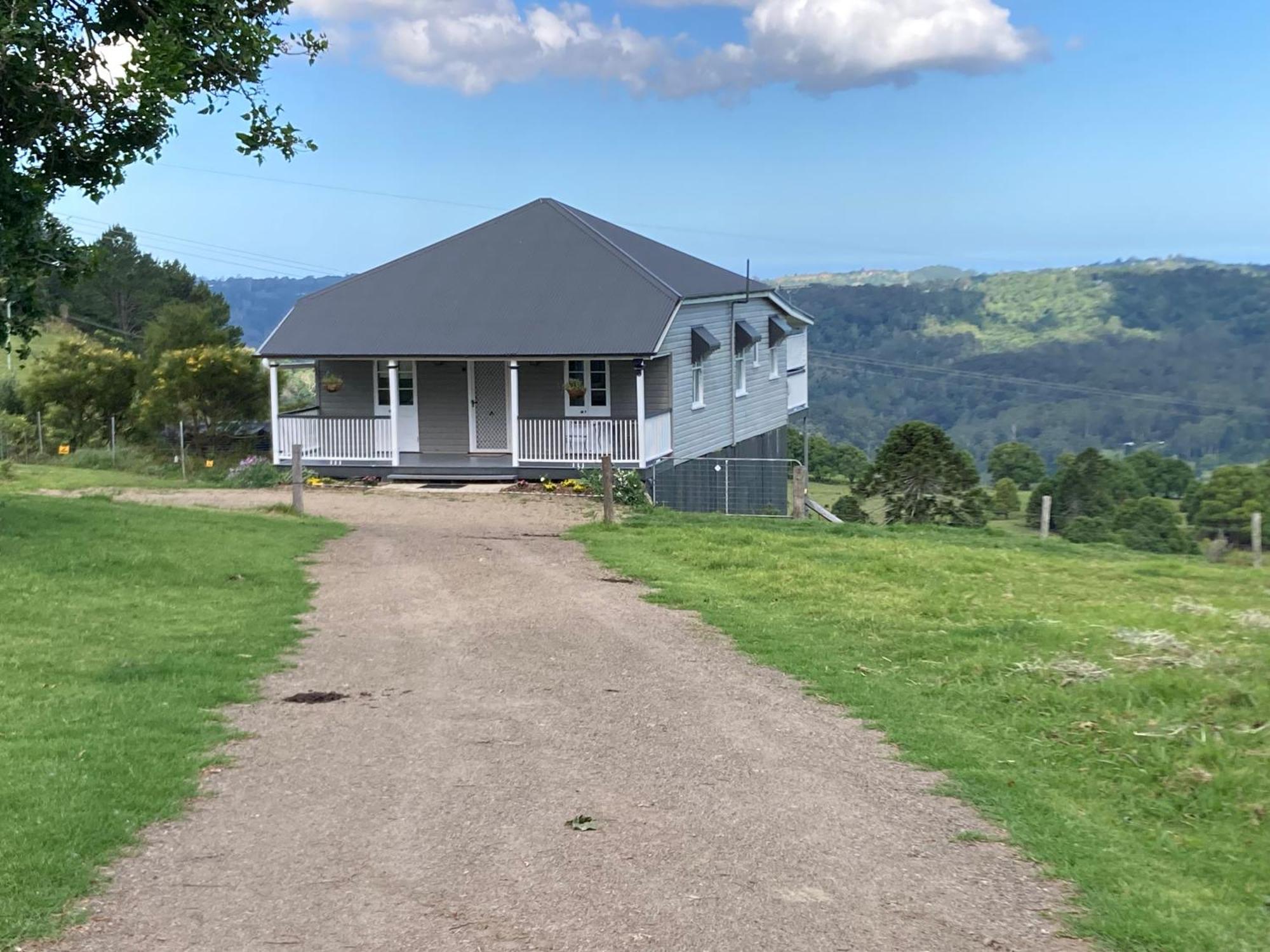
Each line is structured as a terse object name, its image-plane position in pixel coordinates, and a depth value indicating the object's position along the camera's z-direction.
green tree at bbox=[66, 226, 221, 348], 48.25
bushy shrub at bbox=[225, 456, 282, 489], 25.47
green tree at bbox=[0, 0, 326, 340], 13.14
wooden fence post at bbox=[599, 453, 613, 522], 19.86
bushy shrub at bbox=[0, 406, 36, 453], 31.70
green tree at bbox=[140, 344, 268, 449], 30.28
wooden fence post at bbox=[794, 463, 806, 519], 22.14
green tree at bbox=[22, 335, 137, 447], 32.56
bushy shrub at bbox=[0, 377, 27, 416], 35.59
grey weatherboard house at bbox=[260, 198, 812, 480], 25.44
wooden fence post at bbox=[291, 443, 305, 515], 20.86
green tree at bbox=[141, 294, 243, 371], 33.44
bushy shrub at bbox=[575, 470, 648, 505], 22.92
